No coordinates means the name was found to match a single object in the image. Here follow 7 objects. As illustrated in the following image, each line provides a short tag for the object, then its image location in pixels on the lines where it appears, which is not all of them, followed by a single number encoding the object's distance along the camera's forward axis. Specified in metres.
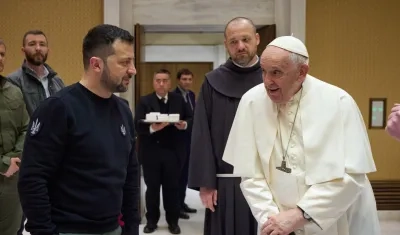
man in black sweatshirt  1.58
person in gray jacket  3.26
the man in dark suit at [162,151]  4.54
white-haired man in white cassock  1.71
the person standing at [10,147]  2.71
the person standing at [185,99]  5.28
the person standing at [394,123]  1.70
